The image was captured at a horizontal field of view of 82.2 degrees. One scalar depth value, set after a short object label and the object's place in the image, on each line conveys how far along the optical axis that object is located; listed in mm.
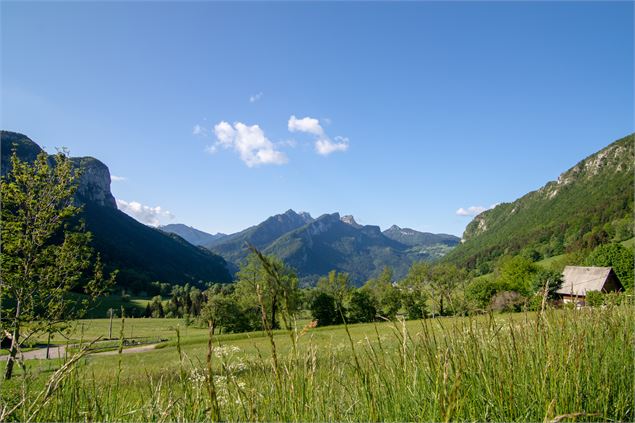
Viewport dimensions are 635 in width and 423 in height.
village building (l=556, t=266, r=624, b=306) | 58966
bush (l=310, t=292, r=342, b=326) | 75938
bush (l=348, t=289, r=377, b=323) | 77500
